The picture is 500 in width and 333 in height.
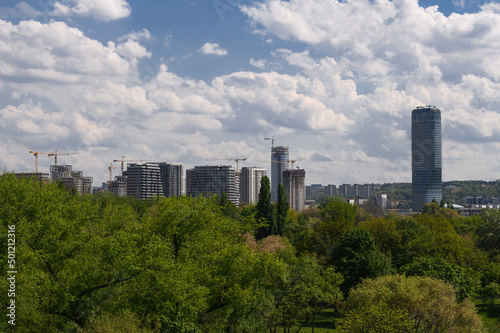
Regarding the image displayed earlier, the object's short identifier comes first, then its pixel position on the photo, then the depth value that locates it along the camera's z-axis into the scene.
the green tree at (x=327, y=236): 62.03
